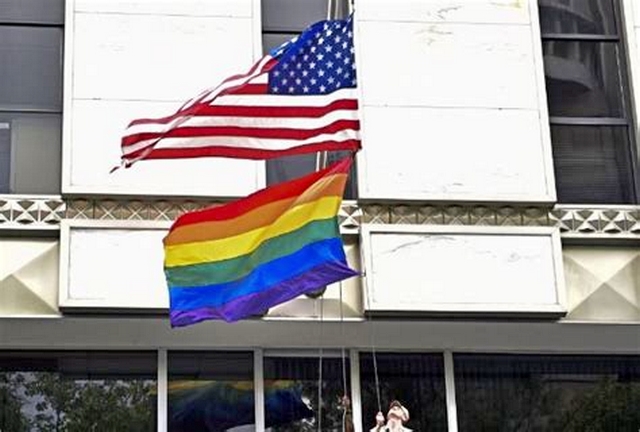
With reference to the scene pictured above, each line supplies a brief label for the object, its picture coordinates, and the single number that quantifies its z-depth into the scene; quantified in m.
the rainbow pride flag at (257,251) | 11.18
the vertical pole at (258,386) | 13.09
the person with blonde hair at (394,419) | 12.50
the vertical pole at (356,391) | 13.17
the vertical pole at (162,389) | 12.94
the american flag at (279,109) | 11.42
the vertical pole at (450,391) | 13.39
